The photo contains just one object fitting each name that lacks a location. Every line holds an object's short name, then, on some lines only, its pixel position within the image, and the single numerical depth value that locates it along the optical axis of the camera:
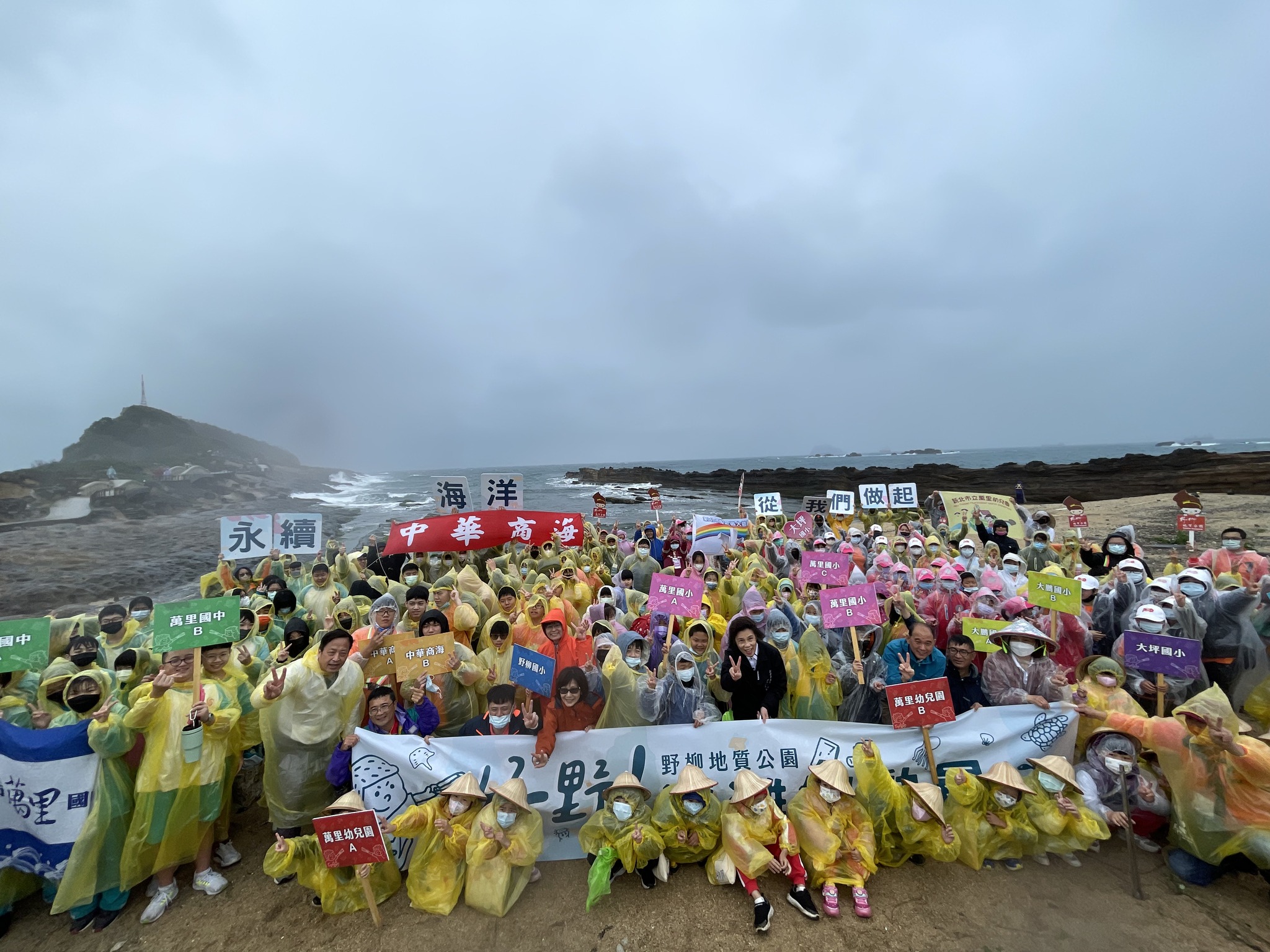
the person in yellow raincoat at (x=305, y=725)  4.05
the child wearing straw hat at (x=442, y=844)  3.67
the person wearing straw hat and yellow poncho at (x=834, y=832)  3.72
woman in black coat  4.68
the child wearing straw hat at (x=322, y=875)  3.64
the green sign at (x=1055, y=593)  4.92
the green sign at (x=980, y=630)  4.69
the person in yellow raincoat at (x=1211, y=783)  3.33
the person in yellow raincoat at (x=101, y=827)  3.61
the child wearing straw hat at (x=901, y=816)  3.78
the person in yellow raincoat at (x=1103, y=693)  4.27
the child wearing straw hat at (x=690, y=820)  3.82
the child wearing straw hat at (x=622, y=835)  3.71
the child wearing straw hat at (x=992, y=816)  3.84
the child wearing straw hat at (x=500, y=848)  3.64
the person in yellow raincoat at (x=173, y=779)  3.72
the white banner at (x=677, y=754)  4.13
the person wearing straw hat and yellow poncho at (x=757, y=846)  3.62
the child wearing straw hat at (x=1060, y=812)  3.75
